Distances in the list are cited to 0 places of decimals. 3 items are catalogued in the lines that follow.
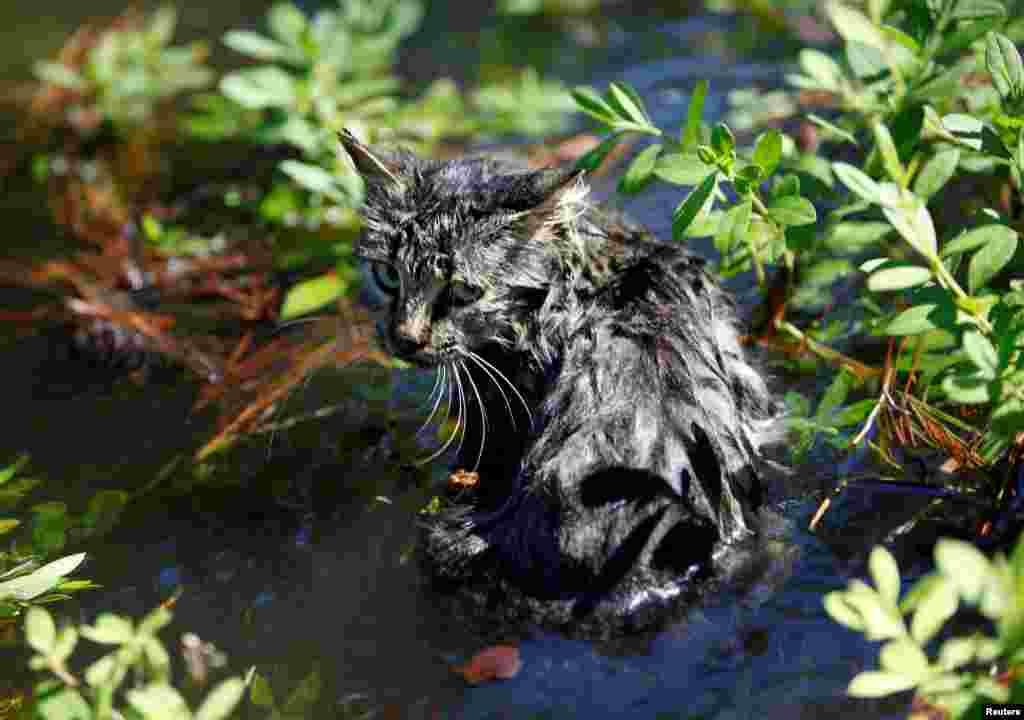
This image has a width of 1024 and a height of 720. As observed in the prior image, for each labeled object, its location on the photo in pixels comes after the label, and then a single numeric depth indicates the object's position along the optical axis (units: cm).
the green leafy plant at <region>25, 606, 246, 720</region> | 216
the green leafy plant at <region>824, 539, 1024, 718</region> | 193
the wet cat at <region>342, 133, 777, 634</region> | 280
